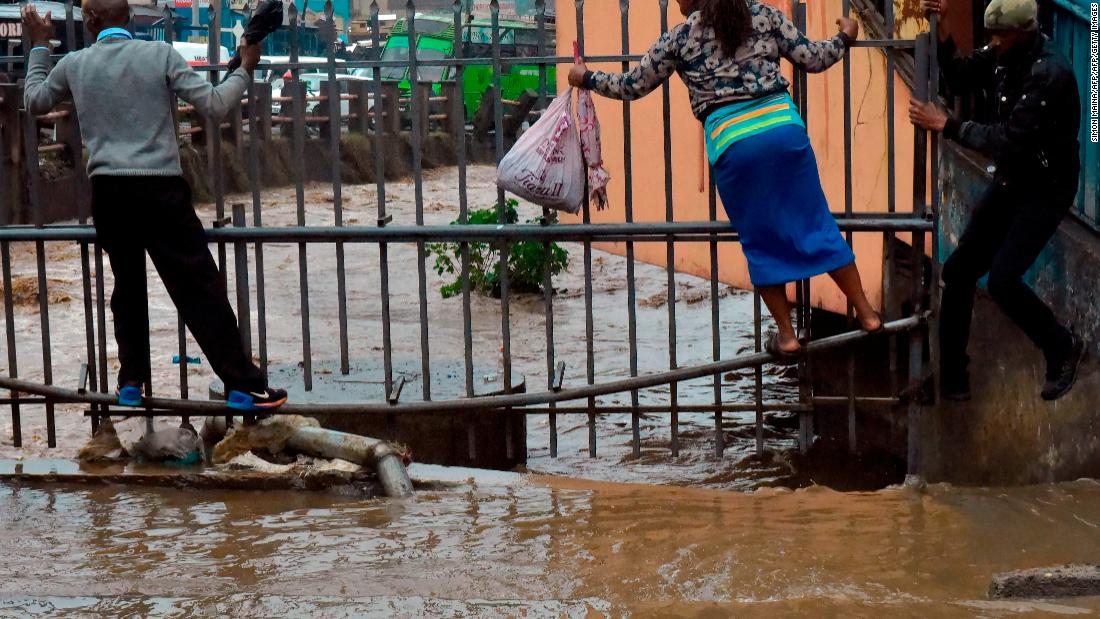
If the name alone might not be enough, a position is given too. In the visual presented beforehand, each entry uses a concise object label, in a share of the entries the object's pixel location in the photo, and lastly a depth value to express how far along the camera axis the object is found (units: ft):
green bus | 68.23
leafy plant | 39.52
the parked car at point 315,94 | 74.24
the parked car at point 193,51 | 73.19
